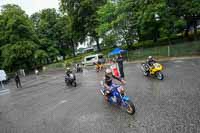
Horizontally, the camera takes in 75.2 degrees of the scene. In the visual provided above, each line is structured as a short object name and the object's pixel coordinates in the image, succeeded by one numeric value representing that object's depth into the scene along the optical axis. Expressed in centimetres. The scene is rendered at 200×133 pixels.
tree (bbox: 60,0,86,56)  2979
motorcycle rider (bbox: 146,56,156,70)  842
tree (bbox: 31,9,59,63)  3477
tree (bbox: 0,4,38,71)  2949
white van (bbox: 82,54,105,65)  2251
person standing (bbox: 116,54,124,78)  942
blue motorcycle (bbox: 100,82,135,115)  439
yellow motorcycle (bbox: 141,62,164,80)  791
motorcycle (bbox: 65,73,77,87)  993
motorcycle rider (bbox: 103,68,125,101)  510
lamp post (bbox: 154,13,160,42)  1833
